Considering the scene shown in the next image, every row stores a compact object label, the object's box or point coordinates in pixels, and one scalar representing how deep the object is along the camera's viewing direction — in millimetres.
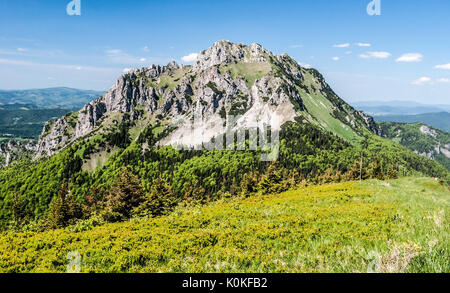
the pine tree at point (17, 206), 73744
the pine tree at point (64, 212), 54656
